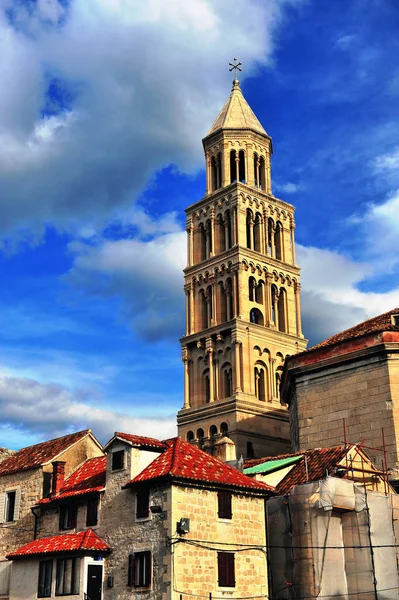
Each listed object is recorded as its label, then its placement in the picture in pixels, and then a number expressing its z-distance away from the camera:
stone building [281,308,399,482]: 43.22
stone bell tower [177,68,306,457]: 72.81
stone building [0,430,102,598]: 42.19
